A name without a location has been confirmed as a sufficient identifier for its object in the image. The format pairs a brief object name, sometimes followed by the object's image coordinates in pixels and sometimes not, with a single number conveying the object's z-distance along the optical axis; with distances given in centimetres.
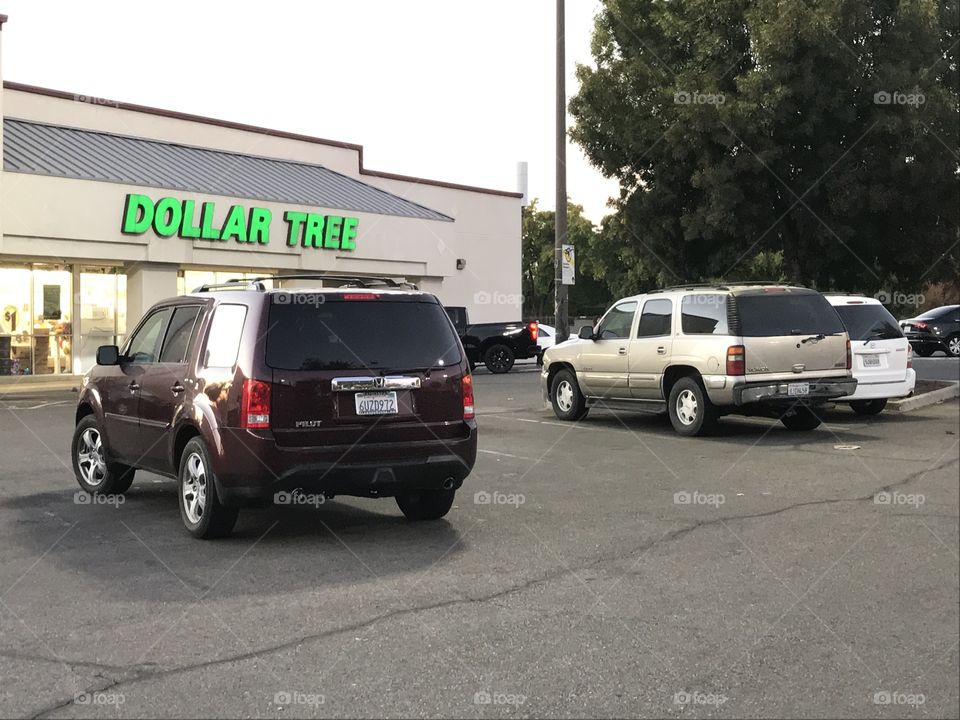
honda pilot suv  756
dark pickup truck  3020
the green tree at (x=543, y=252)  7825
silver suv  1345
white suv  1498
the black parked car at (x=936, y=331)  3328
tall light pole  2044
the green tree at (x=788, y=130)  1866
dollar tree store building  2653
